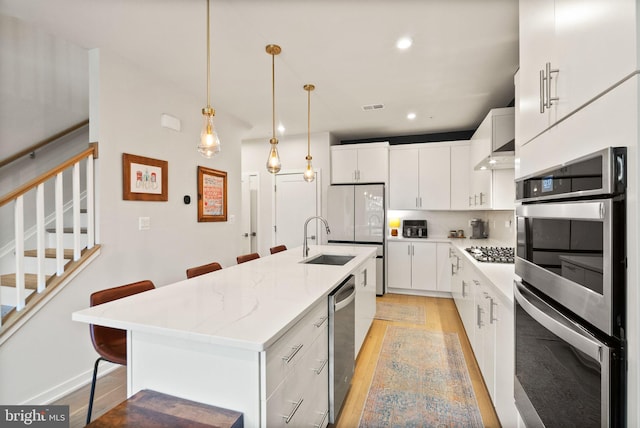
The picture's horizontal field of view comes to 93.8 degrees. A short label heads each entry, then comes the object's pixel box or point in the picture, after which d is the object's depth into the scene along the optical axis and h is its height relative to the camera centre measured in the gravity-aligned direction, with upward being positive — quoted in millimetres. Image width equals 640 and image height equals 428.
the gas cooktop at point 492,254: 2553 -389
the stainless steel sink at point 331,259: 2989 -468
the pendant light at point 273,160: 2627 +477
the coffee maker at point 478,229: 4535 -244
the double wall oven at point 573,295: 750 -256
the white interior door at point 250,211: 5355 +51
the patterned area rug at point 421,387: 1899 -1298
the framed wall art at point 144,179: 2619 +334
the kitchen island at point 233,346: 1077 -526
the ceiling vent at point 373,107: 3729 +1352
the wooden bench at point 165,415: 991 -706
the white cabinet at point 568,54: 740 +490
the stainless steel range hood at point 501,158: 2769 +545
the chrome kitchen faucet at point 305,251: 2911 -366
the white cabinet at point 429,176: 4574 +596
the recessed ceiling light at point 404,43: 2285 +1329
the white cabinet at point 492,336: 1564 -810
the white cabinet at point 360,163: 4785 +821
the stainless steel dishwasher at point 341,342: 1726 -808
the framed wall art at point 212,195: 3486 +240
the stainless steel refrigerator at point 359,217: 4633 -56
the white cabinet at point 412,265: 4537 -796
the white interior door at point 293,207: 5070 +111
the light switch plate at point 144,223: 2763 -82
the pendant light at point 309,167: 3139 +504
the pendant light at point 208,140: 1911 +475
